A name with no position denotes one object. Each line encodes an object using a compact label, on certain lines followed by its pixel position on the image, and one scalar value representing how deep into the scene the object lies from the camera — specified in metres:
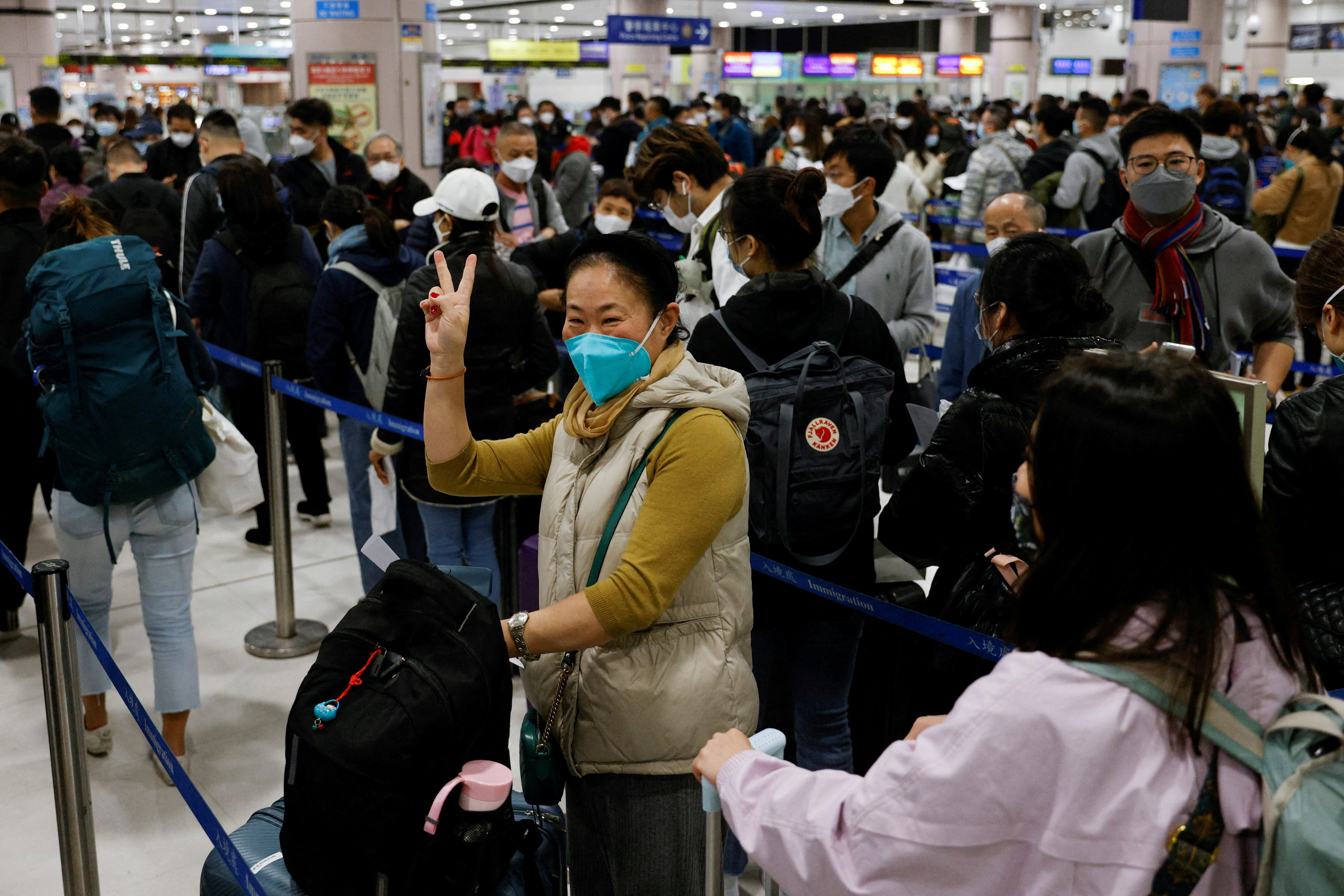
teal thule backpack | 3.25
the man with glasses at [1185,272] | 3.48
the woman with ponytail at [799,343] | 2.81
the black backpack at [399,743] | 1.79
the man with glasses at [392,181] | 7.04
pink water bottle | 1.80
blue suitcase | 2.00
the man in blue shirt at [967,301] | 4.14
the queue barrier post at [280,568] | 4.46
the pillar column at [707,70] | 34.03
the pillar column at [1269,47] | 28.22
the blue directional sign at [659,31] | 22.44
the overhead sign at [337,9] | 10.71
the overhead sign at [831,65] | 36.81
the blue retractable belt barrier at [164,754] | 1.96
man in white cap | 3.75
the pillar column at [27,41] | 17.89
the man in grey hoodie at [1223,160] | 8.05
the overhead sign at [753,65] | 35.12
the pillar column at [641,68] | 25.27
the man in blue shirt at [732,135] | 11.73
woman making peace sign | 1.95
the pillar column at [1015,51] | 32.19
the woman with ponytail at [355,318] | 4.41
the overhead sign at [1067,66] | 39.03
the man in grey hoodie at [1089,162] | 7.75
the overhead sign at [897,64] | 37.25
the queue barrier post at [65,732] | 2.35
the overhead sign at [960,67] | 35.81
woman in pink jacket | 1.22
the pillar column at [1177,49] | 24.27
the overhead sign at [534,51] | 30.30
